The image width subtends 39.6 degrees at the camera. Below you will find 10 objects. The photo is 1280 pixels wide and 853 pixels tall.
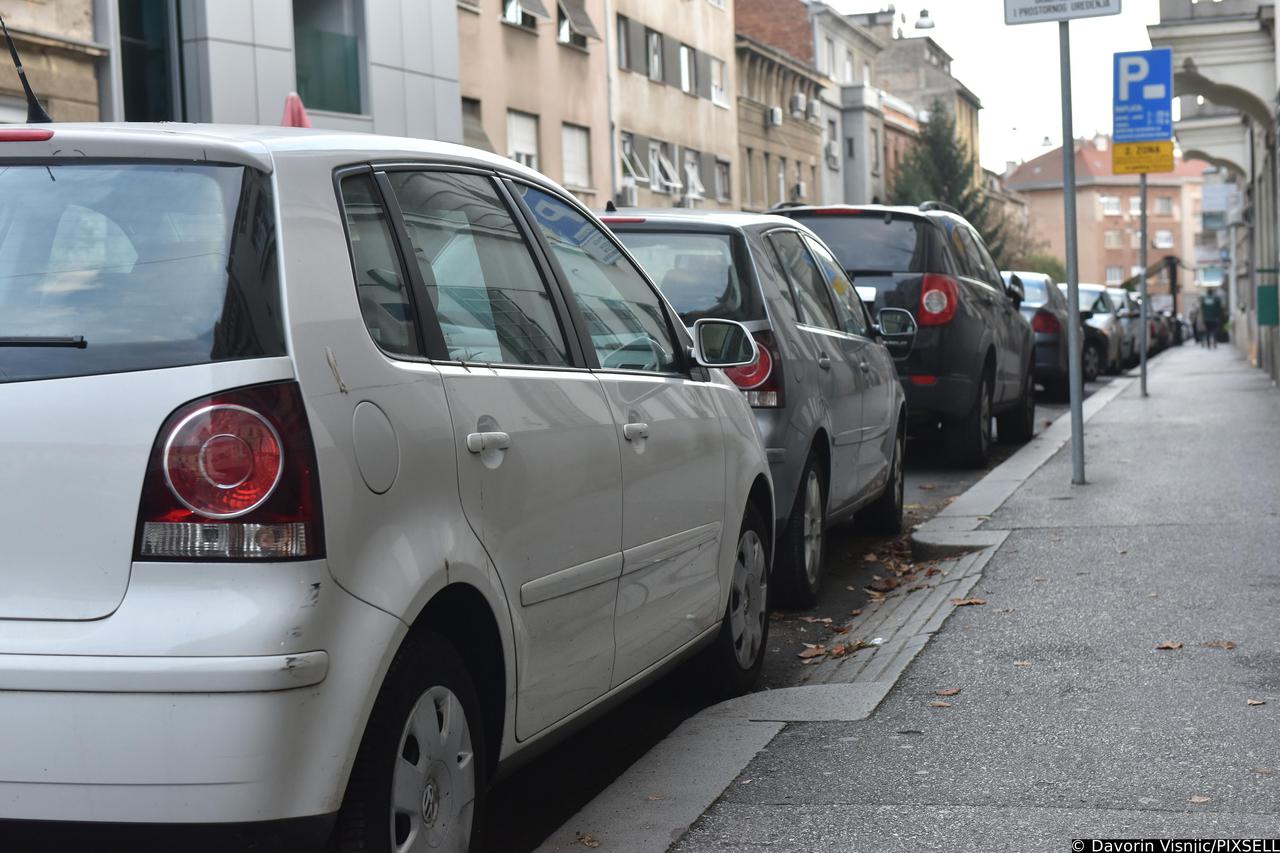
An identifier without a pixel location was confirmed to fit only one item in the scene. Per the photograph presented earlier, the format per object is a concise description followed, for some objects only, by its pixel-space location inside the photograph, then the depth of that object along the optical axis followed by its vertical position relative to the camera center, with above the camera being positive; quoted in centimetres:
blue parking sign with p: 1839 +208
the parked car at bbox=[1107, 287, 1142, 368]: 3522 -52
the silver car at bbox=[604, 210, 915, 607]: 734 -18
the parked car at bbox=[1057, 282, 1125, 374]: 2920 -46
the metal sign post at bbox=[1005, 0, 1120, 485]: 1120 +102
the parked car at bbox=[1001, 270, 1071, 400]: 2069 -27
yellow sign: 1883 +147
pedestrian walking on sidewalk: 5741 -84
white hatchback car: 290 -30
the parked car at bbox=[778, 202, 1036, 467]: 1241 +6
